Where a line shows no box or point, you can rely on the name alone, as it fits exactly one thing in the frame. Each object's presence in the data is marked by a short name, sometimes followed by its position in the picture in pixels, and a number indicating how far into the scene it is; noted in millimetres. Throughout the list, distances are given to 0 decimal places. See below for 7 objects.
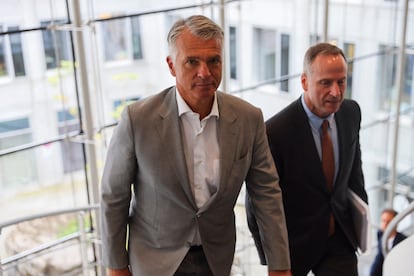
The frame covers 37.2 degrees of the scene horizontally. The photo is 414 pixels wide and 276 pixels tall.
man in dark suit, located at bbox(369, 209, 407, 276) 3549
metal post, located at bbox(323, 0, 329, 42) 4242
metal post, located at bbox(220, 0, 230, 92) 3820
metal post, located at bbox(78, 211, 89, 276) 3746
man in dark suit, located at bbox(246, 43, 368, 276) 1960
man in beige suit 1595
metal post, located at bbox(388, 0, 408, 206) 4758
